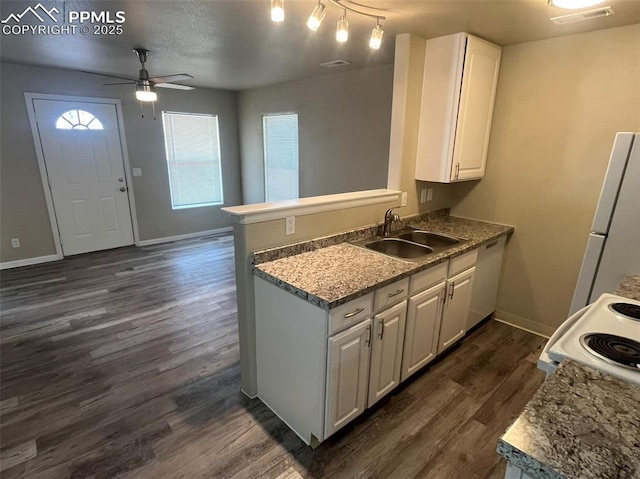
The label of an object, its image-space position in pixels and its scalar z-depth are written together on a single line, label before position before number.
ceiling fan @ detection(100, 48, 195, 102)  3.06
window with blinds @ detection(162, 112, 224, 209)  5.39
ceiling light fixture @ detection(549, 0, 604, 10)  1.70
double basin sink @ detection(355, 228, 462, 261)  2.48
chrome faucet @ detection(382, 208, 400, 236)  2.62
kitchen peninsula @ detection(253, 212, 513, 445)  1.68
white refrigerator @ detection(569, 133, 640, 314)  1.84
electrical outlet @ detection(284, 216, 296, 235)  2.08
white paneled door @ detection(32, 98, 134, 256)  4.37
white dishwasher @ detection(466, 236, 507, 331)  2.75
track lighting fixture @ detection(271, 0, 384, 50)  1.49
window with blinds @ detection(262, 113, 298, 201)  5.15
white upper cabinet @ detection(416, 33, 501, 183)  2.47
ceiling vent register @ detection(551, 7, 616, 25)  1.98
